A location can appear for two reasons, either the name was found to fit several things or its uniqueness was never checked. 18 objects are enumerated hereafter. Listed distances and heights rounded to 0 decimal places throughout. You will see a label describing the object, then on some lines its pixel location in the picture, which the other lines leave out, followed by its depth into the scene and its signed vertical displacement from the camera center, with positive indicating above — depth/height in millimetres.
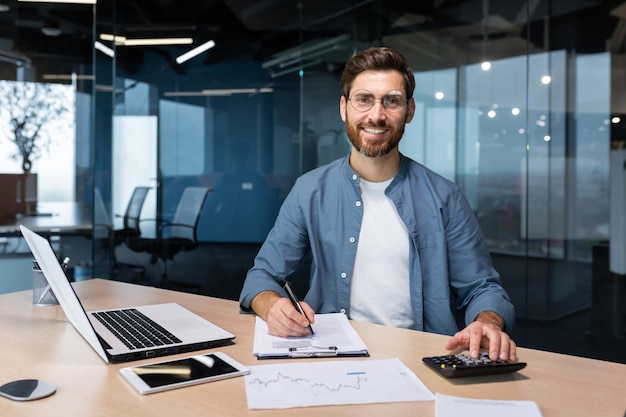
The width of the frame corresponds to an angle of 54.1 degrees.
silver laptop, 1296 -324
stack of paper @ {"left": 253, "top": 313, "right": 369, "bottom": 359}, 1343 -332
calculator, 1205 -329
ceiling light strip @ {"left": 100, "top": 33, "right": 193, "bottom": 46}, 5035 +1318
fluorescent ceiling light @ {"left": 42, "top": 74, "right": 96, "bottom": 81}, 5105 +1021
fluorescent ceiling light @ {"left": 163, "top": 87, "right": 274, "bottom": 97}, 5137 +890
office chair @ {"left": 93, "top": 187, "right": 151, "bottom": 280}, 5051 -237
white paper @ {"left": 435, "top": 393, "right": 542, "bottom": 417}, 1022 -353
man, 1923 -102
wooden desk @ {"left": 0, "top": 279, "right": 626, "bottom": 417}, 1048 -354
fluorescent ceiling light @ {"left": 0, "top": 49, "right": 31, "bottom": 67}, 4837 +1108
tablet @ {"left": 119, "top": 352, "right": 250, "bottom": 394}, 1145 -343
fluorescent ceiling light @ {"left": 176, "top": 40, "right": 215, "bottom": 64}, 5172 +1238
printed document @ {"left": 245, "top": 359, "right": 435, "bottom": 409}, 1088 -349
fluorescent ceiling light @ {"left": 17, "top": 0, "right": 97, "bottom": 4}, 5031 +1639
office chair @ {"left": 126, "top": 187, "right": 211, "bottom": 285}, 5137 -314
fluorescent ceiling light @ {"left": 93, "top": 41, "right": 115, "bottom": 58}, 4973 +1218
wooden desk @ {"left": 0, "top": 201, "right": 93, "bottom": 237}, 4392 -181
